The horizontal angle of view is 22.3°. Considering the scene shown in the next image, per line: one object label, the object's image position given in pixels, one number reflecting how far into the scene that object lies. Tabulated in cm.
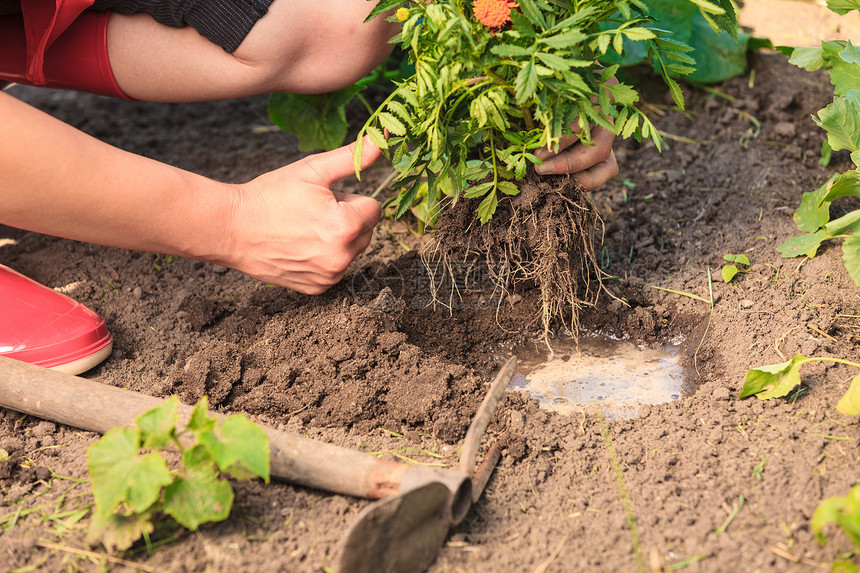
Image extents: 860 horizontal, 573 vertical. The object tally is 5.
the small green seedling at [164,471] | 136
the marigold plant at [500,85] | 140
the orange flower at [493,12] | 141
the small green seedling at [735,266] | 157
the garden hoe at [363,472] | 136
